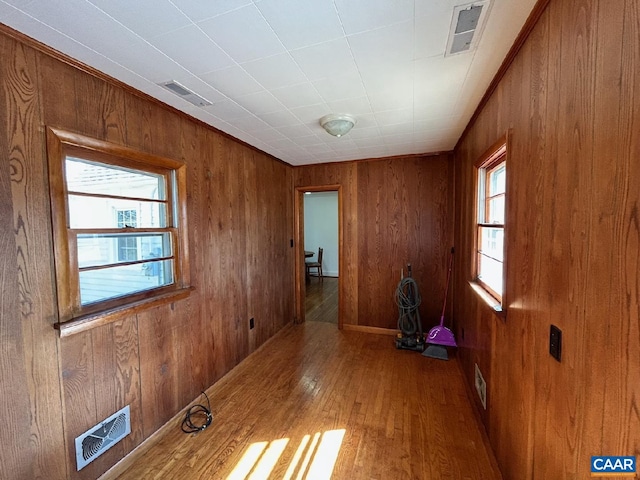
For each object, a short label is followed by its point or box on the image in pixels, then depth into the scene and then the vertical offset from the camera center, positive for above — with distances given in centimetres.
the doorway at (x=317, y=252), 420 -62
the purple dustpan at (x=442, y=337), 313 -133
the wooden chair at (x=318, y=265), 694 -100
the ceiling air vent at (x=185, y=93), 174 +95
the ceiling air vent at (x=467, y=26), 115 +94
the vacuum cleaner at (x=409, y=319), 330 -118
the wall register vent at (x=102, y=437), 152 -125
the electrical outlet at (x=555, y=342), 100 -46
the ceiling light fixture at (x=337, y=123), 226 +90
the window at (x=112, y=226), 144 +2
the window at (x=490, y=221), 191 +3
